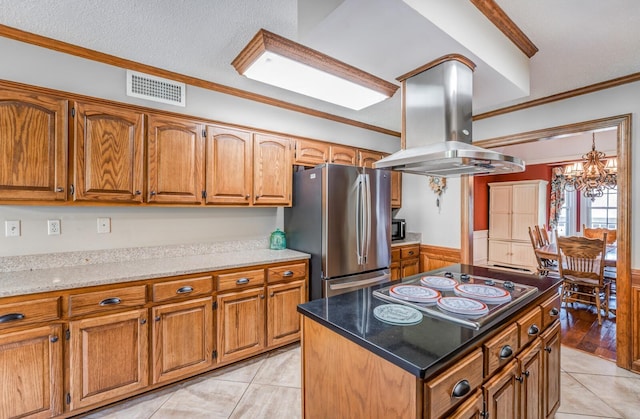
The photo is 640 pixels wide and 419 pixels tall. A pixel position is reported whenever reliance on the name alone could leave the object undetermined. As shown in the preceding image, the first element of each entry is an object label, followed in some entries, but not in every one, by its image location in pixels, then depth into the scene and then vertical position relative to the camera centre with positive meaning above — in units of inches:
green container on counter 123.3 -14.2
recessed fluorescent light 76.6 +40.5
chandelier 163.2 +20.7
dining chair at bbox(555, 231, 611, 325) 136.1 -27.7
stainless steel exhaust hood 64.2 +20.9
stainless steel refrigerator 108.3 -7.1
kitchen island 36.8 -23.3
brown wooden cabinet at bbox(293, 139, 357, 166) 123.8 +24.8
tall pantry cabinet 215.9 -8.3
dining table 138.9 -24.7
